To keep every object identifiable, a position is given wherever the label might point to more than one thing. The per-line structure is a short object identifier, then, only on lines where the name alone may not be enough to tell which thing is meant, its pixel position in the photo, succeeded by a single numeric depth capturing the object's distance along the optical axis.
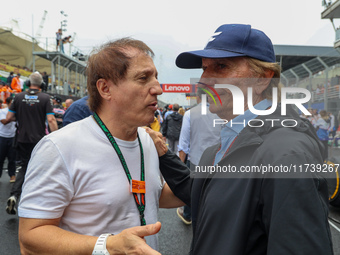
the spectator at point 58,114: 8.99
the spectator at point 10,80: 17.56
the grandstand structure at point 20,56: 33.91
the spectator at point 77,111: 3.16
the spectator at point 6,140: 6.29
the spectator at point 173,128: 8.08
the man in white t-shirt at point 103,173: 1.27
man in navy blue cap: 0.88
